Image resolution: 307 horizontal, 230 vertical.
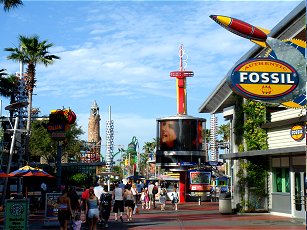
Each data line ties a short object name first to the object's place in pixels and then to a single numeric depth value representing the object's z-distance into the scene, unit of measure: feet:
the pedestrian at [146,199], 98.07
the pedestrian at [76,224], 48.34
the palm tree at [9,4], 77.61
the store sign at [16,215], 44.86
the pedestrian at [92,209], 50.64
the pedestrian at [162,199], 94.84
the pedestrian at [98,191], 62.95
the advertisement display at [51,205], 62.49
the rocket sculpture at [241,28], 41.37
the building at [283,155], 66.28
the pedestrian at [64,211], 48.24
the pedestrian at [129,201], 70.85
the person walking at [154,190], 100.59
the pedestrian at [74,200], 50.27
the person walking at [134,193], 81.96
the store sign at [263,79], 43.19
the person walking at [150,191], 102.01
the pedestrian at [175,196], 95.87
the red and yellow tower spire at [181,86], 154.10
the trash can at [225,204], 81.25
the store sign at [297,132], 67.61
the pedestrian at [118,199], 67.10
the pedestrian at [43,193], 97.84
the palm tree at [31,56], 118.32
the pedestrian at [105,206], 61.16
